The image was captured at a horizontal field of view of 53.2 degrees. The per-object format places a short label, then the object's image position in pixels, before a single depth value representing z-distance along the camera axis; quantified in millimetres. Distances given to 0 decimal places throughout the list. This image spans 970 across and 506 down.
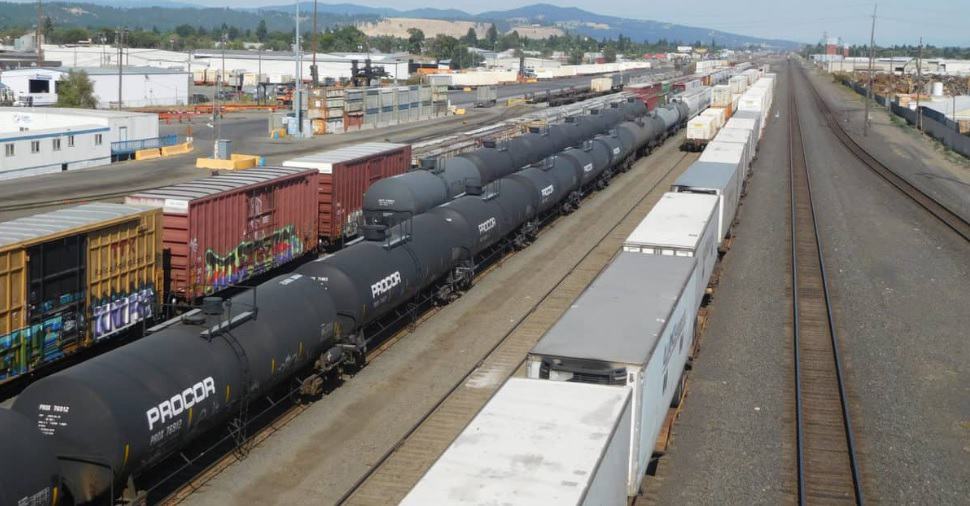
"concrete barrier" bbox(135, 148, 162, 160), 63906
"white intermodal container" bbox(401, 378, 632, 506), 10594
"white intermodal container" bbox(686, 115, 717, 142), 70500
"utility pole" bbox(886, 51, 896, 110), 122812
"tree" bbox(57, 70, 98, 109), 88500
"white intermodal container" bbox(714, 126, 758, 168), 52500
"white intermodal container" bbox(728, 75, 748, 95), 106488
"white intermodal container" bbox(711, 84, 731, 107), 94094
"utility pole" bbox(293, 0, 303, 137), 75438
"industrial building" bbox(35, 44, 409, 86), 156250
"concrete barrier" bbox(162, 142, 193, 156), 66694
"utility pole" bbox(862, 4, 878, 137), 91750
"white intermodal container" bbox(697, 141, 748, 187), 41556
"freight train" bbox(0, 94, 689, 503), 13336
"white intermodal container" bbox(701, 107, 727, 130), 74456
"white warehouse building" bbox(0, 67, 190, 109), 95188
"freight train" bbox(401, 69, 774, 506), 10906
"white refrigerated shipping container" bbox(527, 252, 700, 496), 14570
